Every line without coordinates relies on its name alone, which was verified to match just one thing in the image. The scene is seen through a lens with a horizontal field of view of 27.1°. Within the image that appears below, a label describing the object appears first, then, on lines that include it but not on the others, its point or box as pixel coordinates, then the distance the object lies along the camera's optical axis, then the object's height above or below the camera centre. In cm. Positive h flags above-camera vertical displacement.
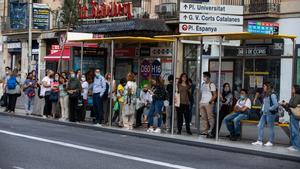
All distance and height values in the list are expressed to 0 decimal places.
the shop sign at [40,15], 3981 +378
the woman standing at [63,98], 2223 -86
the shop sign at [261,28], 1622 +128
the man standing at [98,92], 2081 -59
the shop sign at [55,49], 3782 +156
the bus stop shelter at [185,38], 1673 +112
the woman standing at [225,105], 1774 -81
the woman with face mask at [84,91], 2191 -59
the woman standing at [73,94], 2152 -68
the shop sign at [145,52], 2146 +81
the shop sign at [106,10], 3170 +338
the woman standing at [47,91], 2314 -65
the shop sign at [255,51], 1819 +77
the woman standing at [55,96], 2283 -81
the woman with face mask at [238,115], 1705 -105
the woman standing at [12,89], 2486 -63
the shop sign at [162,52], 2084 +80
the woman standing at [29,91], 2406 -68
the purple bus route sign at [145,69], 2161 +22
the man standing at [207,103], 1792 -77
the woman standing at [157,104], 1911 -88
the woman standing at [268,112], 1619 -91
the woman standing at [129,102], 1980 -86
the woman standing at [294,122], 1550 -111
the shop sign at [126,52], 2210 +83
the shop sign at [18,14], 4162 +401
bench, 1623 -130
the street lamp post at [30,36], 3841 +233
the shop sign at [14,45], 4757 +217
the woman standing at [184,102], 1856 -78
